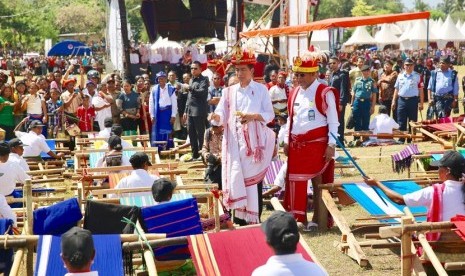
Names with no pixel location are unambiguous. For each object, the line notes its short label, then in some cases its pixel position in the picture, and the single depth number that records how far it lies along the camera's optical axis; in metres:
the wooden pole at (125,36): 24.50
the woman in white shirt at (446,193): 6.26
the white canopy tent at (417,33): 45.88
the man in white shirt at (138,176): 8.00
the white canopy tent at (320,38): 41.41
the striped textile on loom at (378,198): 7.43
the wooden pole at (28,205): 6.20
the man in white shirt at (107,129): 12.40
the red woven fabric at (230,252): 5.43
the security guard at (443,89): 15.59
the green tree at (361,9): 94.94
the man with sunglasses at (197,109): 13.70
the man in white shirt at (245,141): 8.41
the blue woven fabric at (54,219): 6.47
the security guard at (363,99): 15.53
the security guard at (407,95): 14.90
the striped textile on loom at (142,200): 7.25
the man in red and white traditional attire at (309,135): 8.27
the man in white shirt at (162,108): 14.45
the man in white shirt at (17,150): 9.78
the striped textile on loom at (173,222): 6.20
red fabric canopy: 11.65
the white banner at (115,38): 25.48
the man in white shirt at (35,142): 11.85
